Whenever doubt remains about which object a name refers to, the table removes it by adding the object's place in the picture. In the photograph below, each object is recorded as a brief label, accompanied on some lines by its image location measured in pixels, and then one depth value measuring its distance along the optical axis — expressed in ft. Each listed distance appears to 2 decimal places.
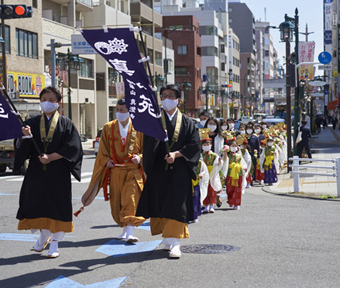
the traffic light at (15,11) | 56.90
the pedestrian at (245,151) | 48.65
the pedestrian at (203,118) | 42.00
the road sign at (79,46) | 109.19
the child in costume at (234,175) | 38.45
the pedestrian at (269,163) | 56.29
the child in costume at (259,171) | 57.57
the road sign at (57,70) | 124.10
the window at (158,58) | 213.05
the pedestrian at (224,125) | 50.61
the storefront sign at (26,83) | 113.60
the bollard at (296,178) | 47.91
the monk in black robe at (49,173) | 23.91
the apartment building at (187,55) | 265.13
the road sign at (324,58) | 79.80
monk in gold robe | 26.58
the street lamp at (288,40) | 69.77
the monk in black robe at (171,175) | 23.85
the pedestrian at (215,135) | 38.96
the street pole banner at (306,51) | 114.53
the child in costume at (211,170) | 35.94
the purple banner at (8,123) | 23.30
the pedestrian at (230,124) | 52.97
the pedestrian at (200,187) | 31.12
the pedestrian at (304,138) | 80.48
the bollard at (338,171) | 43.96
